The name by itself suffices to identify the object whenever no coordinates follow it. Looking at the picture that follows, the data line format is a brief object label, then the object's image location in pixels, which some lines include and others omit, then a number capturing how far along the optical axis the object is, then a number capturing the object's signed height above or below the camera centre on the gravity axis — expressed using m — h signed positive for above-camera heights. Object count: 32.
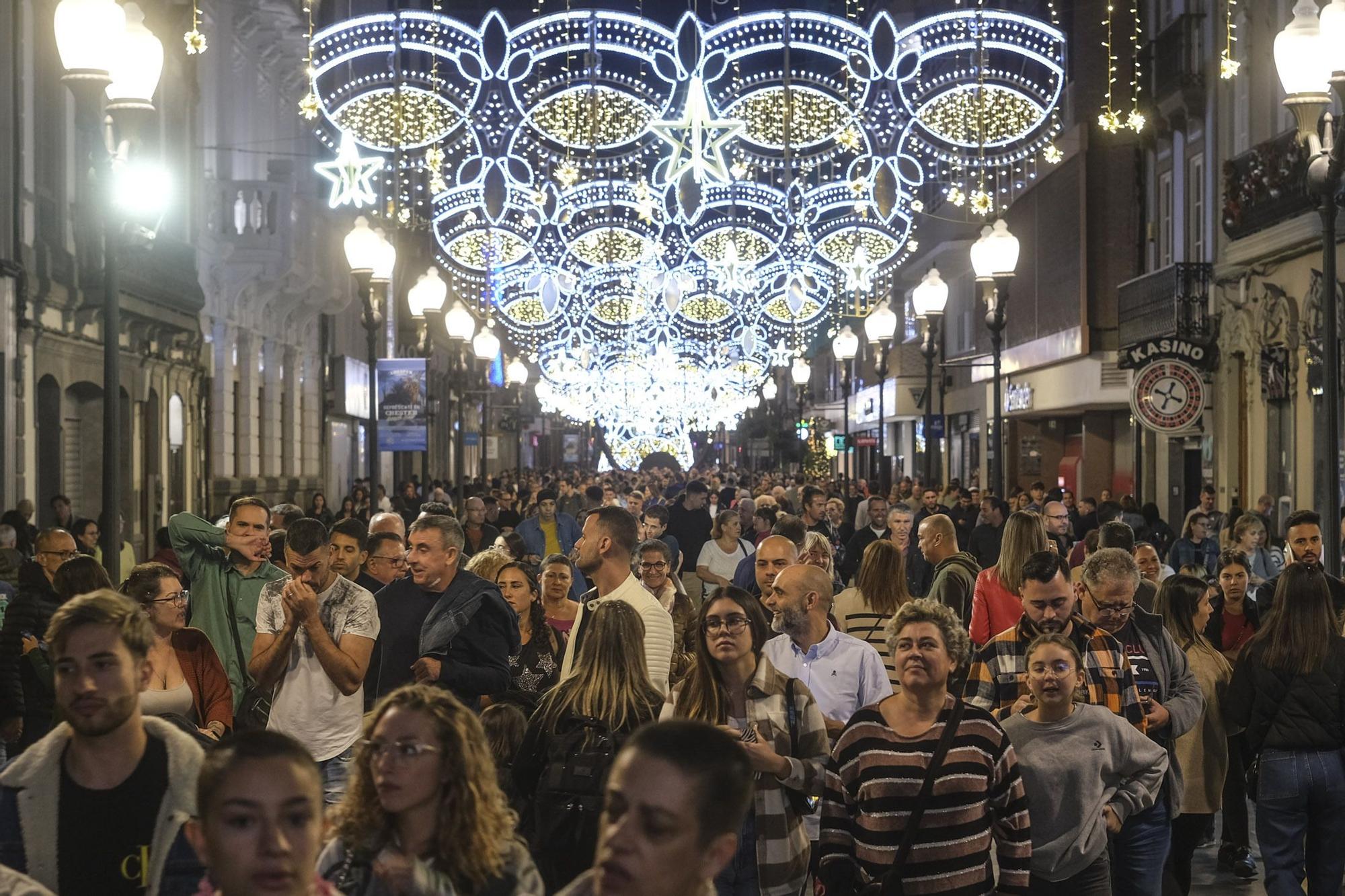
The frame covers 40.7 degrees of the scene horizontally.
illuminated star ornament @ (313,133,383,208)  21.12 +3.83
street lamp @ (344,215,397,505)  18.31 +1.89
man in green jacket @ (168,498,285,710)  8.63 -0.56
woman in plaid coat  6.19 -0.95
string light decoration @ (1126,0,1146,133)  21.19 +5.85
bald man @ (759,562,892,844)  7.40 -0.83
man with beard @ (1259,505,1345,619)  11.77 -0.57
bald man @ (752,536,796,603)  9.52 -0.56
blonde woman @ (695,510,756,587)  14.72 -0.79
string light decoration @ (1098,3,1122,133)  19.17 +3.50
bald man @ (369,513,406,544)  9.23 -0.35
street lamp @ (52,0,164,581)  11.05 +2.28
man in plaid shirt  7.20 -0.82
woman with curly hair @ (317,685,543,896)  4.01 -0.82
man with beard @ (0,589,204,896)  4.39 -0.81
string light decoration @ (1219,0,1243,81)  19.27 +4.12
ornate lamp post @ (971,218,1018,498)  17.88 +1.85
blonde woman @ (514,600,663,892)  6.36 -0.99
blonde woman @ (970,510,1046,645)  9.56 -0.71
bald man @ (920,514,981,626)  10.75 -0.70
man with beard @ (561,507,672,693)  8.05 -0.51
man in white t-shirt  7.40 -0.85
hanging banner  27.92 +0.82
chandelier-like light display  15.03 +3.20
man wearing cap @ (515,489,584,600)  17.33 -0.74
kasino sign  26.73 +1.48
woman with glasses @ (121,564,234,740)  6.62 -0.75
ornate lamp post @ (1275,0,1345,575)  10.96 +2.19
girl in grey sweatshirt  6.43 -1.15
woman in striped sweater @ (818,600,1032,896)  5.66 -1.08
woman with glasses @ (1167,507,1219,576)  15.28 -0.81
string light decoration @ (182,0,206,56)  14.52 +3.38
